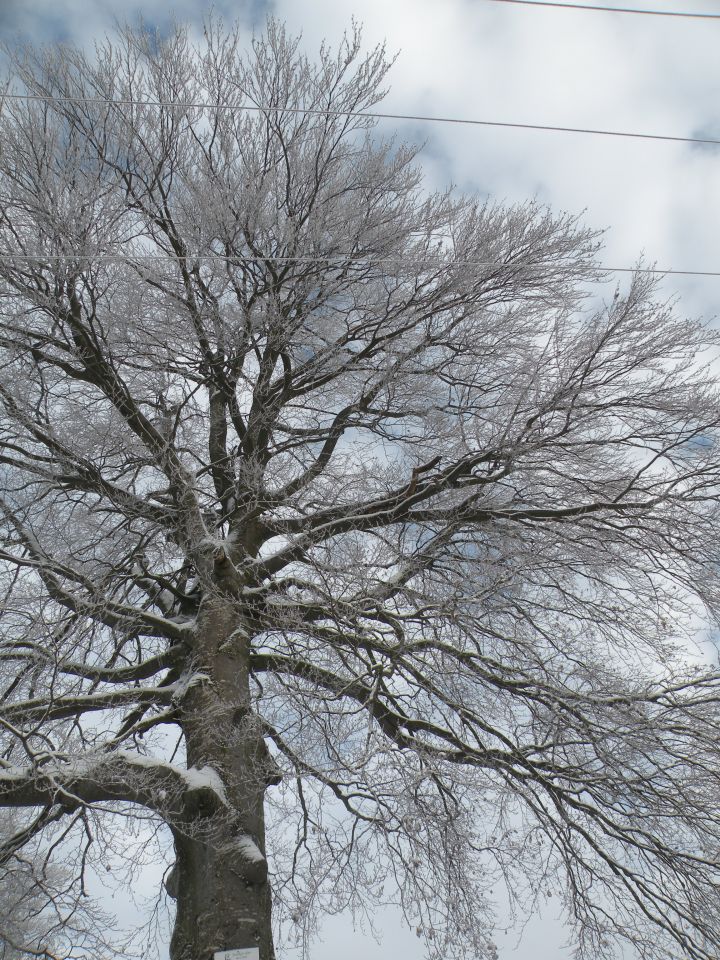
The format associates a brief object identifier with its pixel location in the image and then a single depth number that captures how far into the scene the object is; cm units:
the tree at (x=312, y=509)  607
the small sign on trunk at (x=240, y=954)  524
